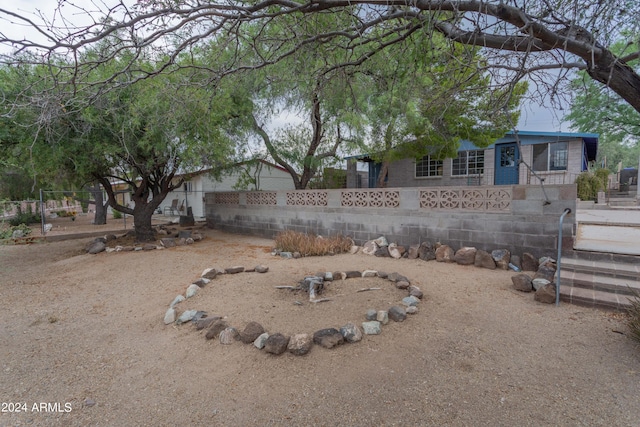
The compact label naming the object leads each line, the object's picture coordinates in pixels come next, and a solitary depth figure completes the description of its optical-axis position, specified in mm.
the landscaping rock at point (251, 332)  3014
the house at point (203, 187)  18344
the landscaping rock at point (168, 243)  8883
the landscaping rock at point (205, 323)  3359
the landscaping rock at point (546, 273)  4348
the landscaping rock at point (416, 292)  4024
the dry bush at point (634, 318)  2821
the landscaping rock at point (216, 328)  3166
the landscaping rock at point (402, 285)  4371
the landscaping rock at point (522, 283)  4207
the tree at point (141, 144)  4969
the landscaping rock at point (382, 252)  6719
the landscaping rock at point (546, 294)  3783
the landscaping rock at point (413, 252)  6359
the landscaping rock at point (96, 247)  8227
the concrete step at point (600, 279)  3596
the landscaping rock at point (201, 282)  4715
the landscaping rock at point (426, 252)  6172
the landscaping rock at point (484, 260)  5375
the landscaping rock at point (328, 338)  2875
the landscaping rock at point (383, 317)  3330
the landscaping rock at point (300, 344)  2793
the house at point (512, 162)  12234
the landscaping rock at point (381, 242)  6941
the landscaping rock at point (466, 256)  5641
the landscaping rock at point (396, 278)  4567
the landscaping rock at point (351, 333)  2959
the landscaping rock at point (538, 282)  4094
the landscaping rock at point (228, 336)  3071
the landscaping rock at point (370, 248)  6951
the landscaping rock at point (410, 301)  3756
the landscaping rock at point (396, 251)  6562
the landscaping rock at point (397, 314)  3385
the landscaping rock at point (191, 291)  4354
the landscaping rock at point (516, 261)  5262
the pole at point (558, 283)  3734
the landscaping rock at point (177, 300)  4098
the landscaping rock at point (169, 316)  3634
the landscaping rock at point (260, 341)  2926
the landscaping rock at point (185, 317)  3568
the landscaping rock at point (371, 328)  3098
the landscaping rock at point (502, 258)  5270
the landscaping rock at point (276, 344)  2805
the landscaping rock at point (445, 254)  5930
